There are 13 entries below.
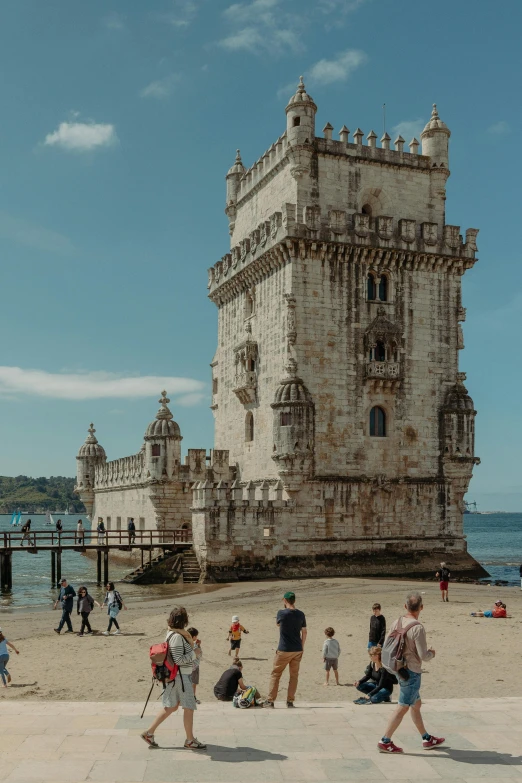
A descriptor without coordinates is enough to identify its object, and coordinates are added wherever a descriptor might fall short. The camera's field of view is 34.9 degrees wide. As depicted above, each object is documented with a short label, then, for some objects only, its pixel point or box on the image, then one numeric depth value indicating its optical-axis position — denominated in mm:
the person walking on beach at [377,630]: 15773
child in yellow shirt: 17953
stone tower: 35969
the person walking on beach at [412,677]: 10211
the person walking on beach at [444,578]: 28859
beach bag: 12844
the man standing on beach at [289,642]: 12930
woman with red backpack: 10320
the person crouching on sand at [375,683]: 13333
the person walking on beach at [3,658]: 15711
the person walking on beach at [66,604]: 23203
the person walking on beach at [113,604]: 22562
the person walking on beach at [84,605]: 22859
